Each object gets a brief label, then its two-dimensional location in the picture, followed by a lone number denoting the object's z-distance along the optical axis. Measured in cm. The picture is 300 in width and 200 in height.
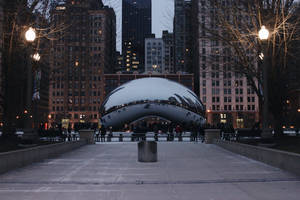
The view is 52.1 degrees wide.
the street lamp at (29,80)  1388
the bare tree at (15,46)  1906
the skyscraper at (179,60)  15980
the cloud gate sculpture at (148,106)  4300
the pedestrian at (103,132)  3054
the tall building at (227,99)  10694
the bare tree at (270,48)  1852
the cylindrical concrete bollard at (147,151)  1258
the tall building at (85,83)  12112
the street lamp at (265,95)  1363
